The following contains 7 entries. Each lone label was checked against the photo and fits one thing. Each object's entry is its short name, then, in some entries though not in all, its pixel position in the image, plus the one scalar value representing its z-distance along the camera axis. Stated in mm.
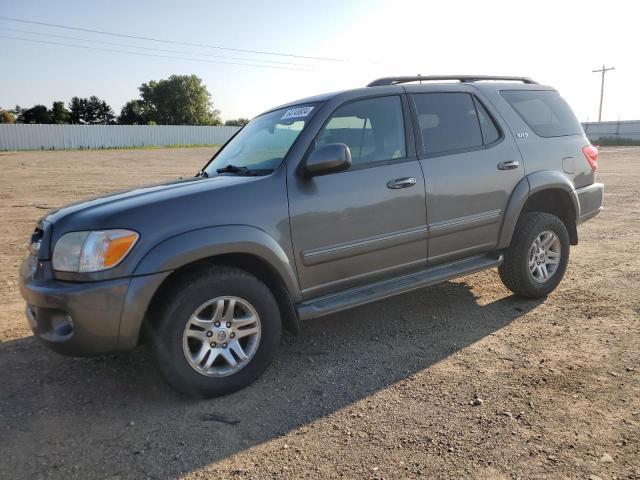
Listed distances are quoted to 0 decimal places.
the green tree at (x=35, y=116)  72625
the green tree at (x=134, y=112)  82312
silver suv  2883
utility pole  64288
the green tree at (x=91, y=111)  84625
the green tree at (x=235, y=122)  73562
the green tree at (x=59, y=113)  74375
